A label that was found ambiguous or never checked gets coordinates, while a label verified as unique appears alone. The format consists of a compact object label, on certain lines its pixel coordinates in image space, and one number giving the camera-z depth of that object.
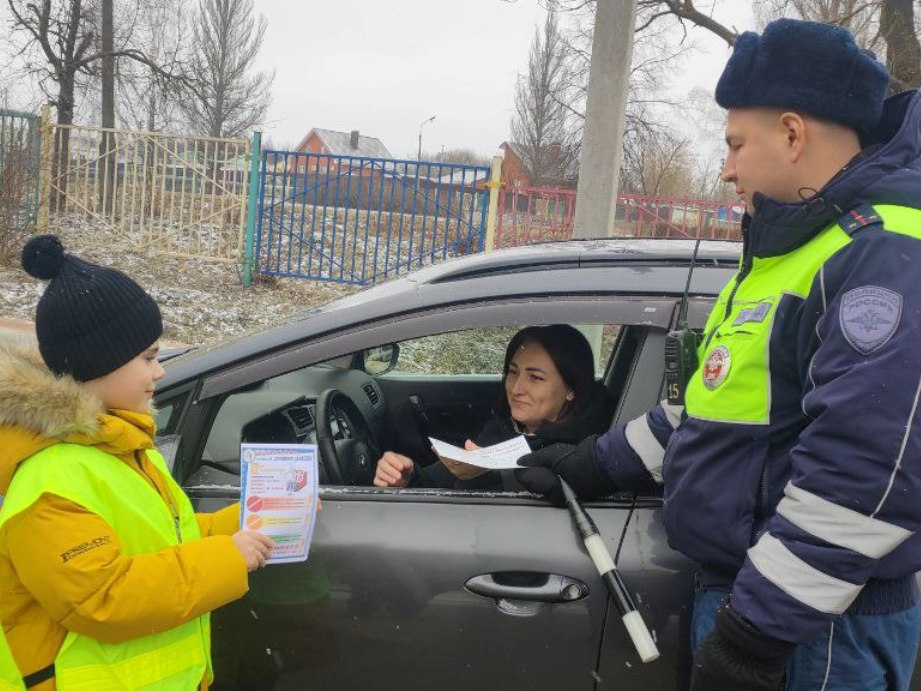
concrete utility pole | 5.24
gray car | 1.78
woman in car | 2.52
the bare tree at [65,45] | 17.86
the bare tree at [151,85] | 19.08
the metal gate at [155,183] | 13.05
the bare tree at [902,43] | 12.67
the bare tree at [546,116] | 33.00
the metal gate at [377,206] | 11.98
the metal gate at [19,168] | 11.48
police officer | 1.25
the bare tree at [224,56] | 35.97
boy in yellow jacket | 1.46
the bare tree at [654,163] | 26.19
